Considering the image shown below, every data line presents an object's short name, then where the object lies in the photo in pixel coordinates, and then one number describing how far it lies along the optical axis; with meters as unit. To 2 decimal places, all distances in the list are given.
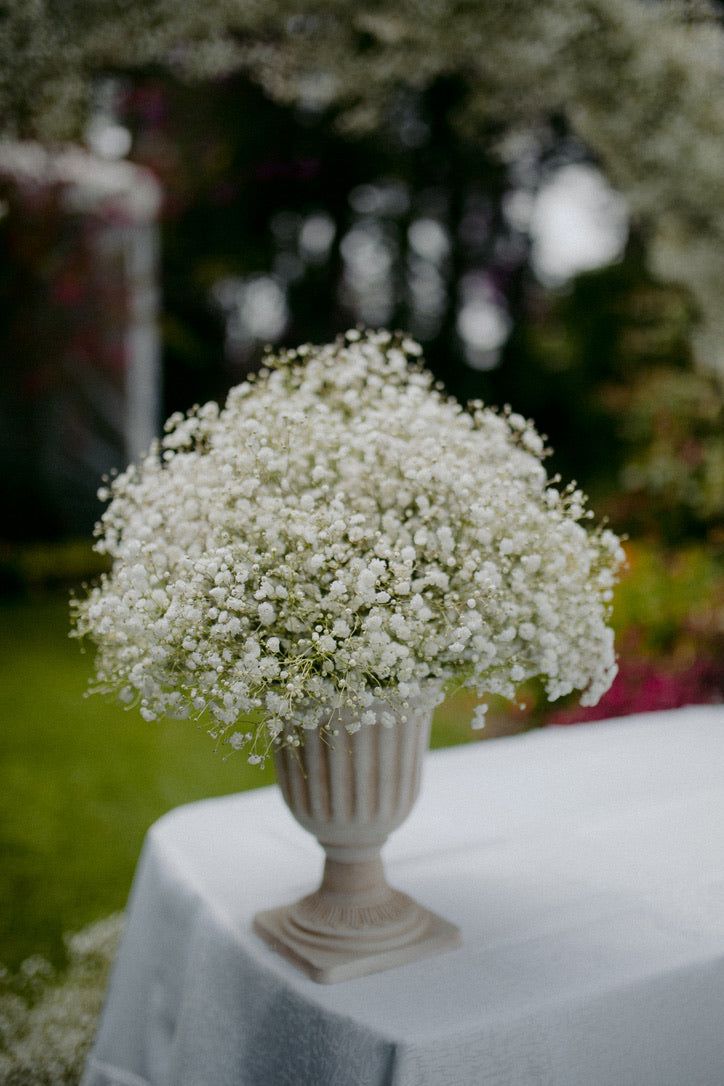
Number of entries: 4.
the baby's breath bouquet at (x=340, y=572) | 1.32
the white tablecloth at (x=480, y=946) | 1.33
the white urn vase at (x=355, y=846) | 1.45
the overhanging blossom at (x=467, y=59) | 3.09
